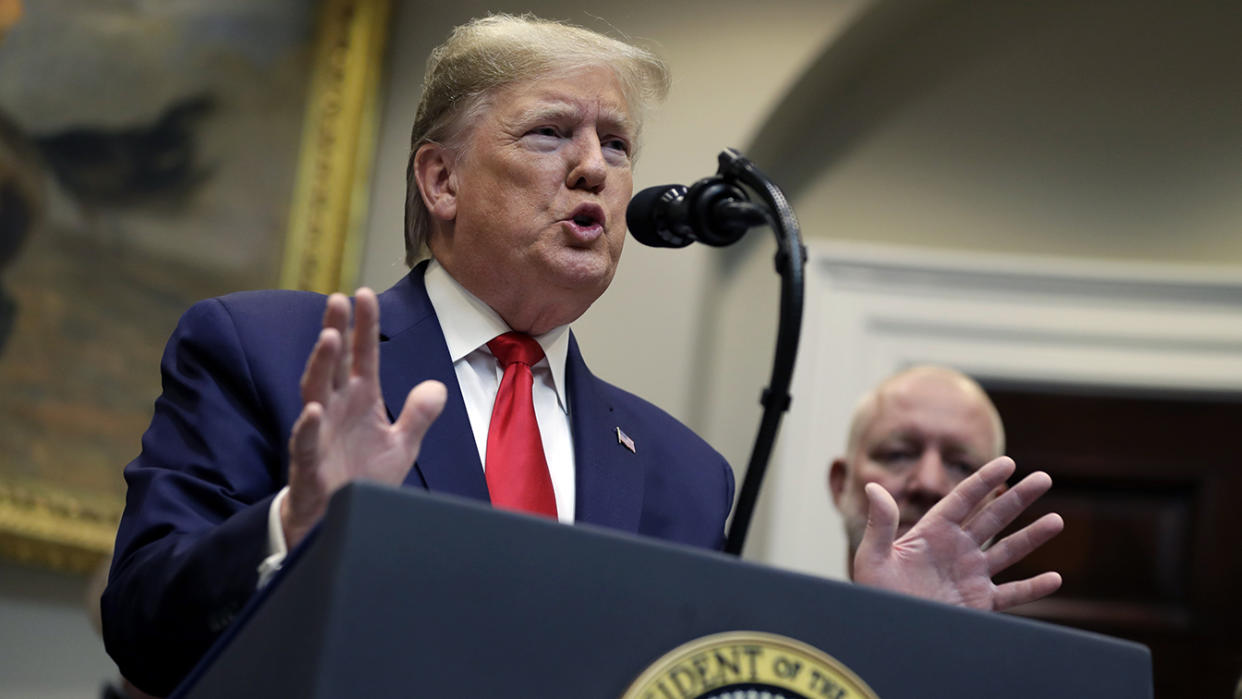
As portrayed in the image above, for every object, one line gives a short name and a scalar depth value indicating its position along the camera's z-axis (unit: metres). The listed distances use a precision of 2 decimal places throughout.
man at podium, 2.20
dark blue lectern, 2.00
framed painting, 3.55
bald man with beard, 3.22
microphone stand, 2.32
